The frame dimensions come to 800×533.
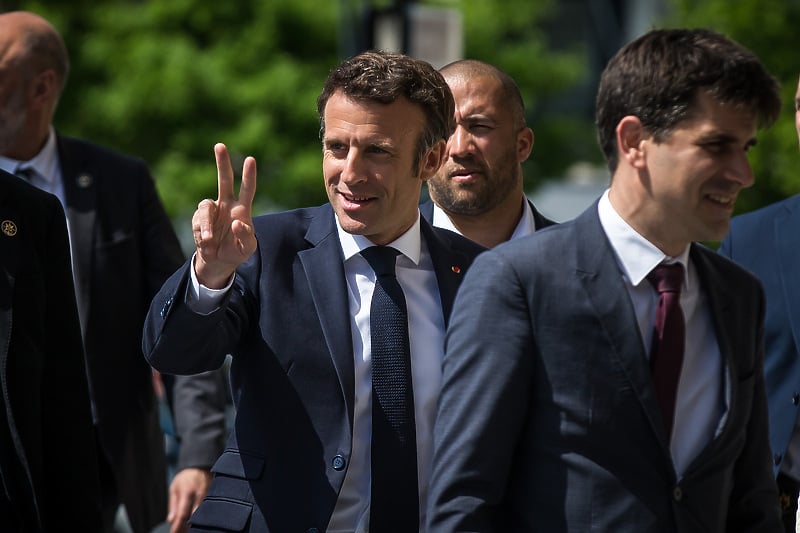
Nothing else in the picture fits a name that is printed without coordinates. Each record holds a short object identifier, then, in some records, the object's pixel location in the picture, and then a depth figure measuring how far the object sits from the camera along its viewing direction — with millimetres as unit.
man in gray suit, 5867
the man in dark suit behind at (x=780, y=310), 8750
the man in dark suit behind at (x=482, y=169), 9398
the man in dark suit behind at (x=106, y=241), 10062
